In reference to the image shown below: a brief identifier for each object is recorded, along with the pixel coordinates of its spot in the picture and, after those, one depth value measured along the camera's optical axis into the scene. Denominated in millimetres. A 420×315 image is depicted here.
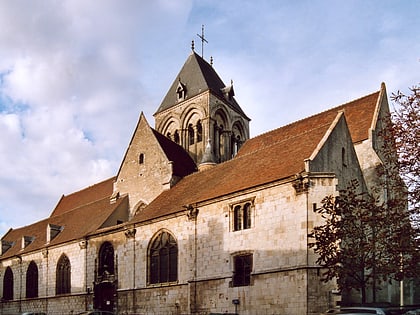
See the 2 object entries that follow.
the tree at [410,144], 15492
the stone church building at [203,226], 20328
